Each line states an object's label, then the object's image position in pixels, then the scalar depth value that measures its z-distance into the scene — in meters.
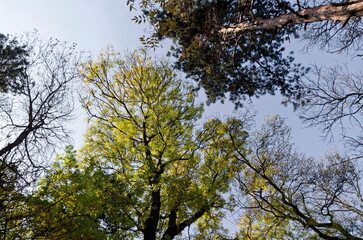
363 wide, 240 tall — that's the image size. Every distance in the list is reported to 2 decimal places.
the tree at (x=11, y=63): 7.88
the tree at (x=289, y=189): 7.48
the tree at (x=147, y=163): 6.63
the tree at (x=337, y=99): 5.80
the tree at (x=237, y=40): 6.41
